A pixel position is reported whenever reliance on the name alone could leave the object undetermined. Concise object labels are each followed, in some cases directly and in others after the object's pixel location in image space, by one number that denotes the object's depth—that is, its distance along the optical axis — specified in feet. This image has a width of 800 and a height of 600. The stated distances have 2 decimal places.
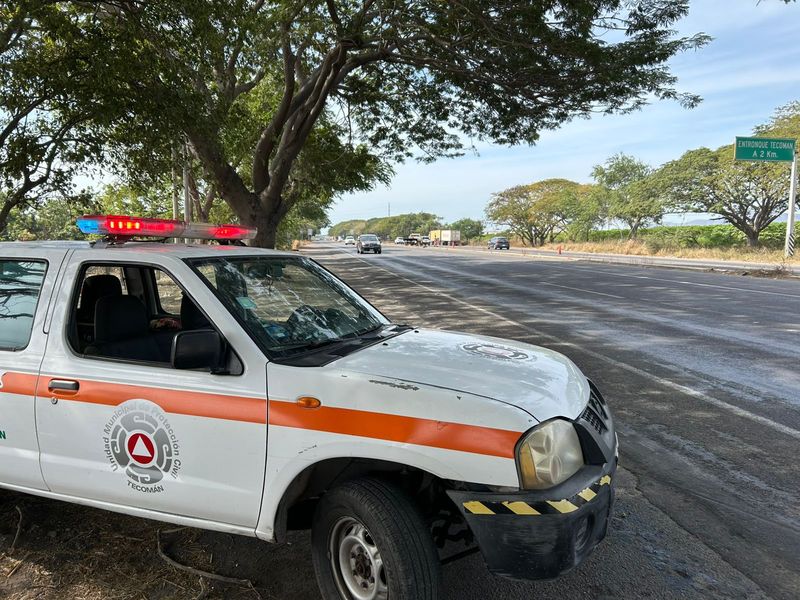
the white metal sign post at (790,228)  89.31
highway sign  89.10
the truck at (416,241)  314.55
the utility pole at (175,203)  60.56
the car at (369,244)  164.45
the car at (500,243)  203.10
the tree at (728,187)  126.72
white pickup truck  6.94
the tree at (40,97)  25.86
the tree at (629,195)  156.97
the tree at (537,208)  224.12
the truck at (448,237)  297.33
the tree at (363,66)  28.84
